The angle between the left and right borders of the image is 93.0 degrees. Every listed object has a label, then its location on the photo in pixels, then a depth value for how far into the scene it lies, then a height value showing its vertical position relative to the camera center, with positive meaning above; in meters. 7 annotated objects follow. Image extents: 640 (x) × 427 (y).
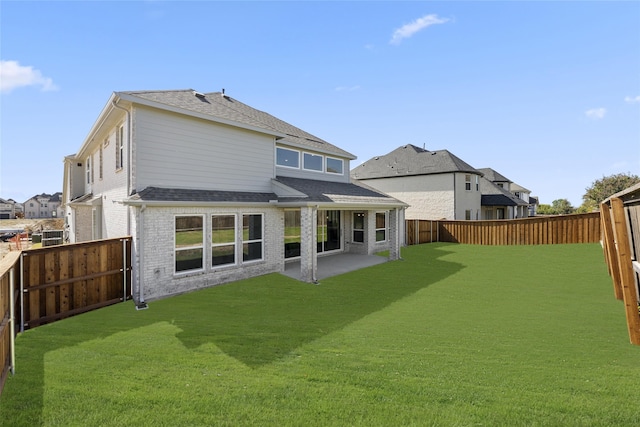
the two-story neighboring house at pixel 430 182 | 27.16 +3.09
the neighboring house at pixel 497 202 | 30.83 +1.25
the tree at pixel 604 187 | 44.91 +3.97
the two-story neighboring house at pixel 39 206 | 102.19 +4.25
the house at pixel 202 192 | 9.22 +0.92
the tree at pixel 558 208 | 59.84 +0.97
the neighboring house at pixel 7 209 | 89.94 +2.99
